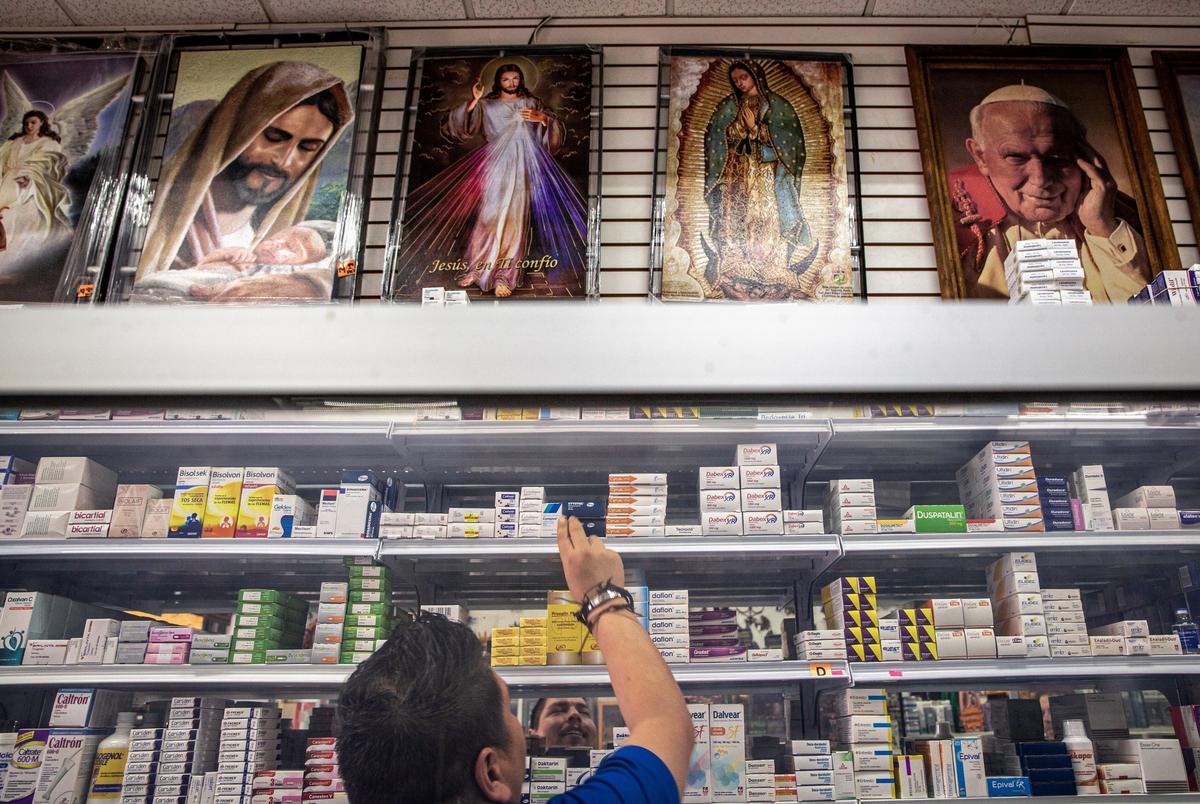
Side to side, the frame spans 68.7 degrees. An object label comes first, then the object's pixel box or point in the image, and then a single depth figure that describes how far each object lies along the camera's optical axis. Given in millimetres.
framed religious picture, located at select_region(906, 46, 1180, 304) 3844
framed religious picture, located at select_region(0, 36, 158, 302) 3828
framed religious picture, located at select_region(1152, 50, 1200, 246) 3982
